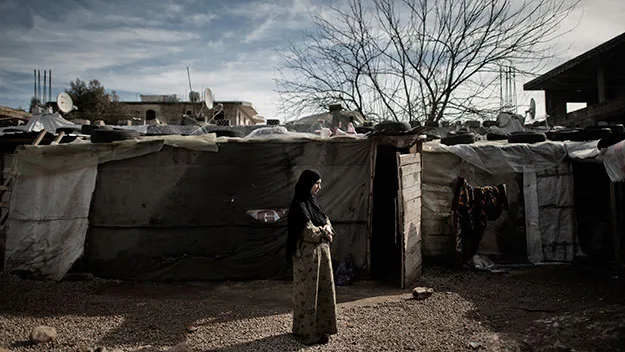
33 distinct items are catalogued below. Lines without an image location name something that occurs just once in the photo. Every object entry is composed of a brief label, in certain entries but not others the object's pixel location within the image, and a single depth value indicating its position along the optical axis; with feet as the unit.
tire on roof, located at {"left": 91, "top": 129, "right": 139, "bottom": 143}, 22.94
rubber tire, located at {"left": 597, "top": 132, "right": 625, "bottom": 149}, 20.47
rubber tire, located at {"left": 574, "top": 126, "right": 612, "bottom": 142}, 24.70
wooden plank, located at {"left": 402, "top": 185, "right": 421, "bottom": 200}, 20.70
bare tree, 47.77
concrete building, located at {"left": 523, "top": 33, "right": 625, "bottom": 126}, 40.96
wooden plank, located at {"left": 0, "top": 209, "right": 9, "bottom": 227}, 25.58
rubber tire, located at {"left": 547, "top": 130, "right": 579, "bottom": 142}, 26.88
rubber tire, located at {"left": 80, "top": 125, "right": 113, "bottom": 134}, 32.95
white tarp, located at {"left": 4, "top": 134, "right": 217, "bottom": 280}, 22.24
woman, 13.48
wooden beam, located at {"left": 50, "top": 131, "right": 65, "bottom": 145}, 24.36
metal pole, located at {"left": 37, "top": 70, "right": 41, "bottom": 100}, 87.20
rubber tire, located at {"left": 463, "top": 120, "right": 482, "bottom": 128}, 44.66
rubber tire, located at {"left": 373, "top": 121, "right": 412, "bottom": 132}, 23.10
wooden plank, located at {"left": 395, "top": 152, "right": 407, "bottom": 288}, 20.16
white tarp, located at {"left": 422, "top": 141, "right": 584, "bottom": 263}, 24.89
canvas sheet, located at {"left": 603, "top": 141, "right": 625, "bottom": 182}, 18.93
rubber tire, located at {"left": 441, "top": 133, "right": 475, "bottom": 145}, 28.32
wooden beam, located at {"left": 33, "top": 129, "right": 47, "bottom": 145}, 23.89
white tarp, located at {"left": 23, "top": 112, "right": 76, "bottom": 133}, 42.76
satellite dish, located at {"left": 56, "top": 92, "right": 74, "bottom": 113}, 45.44
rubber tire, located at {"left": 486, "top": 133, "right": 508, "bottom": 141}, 31.91
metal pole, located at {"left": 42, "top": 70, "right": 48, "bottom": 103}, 87.48
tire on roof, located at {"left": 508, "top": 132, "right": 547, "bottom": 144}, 26.78
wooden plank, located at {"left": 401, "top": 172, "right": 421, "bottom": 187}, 20.64
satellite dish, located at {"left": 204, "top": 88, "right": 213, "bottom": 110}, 48.06
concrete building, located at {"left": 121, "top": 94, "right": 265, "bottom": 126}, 98.52
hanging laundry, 23.45
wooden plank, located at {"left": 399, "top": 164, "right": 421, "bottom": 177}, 20.73
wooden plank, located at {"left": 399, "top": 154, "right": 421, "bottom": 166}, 20.80
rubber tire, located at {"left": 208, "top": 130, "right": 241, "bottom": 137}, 27.48
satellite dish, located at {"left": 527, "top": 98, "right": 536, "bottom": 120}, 47.85
